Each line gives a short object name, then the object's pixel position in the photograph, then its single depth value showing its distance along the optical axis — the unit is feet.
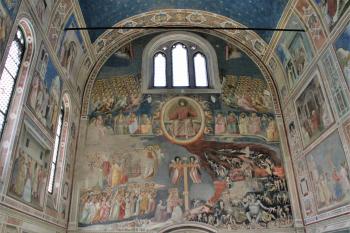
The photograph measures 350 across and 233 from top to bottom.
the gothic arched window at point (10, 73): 25.11
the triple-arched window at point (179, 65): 46.50
